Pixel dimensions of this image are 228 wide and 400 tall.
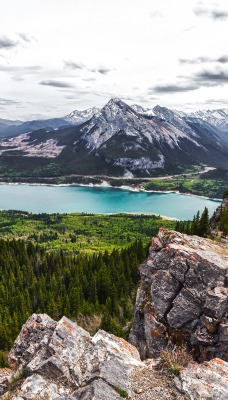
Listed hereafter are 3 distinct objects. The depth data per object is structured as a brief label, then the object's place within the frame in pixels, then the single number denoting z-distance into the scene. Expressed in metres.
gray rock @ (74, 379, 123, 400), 15.28
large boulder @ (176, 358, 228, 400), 15.10
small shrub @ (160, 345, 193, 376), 16.73
